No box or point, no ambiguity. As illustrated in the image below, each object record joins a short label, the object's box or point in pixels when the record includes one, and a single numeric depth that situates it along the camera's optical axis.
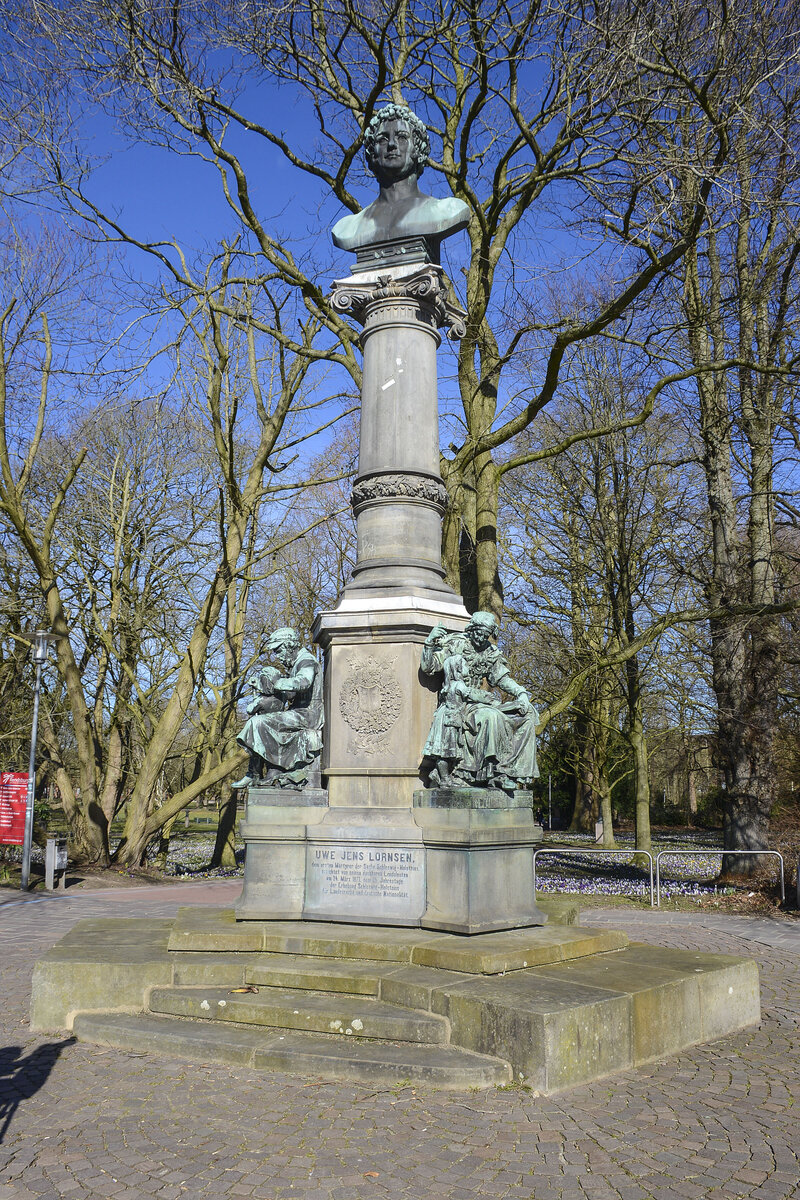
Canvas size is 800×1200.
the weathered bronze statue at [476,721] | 7.00
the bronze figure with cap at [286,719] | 7.57
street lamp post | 15.62
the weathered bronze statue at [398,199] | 8.41
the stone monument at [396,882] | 5.21
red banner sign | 17.88
